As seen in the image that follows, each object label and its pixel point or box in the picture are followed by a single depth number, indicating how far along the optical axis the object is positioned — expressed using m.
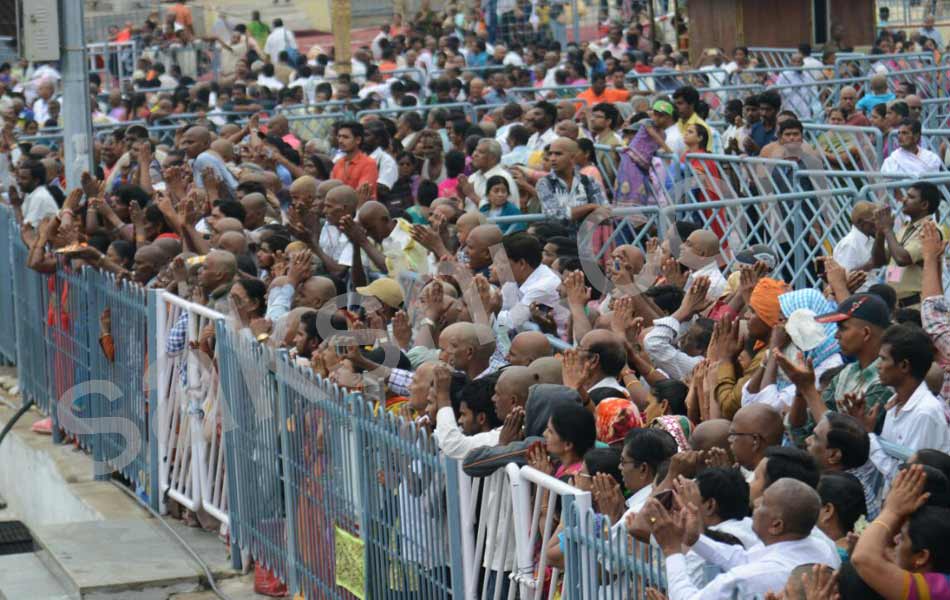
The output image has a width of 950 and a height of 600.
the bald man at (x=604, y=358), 13.85
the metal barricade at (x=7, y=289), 27.02
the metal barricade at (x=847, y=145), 28.30
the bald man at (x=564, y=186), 22.47
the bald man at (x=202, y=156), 26.62
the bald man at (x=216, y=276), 18.64
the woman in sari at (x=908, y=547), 8.98
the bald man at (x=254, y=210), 23.31
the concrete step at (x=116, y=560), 17.53
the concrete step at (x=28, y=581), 18.47
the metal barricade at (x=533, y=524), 11.01
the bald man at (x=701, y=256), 17.92
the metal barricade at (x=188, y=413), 18.19
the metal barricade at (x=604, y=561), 9.63
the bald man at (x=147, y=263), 21.20
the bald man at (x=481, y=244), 18.47
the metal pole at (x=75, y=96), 23.91
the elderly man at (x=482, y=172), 23.52
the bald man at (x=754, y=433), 11.84
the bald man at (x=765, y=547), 9.37
